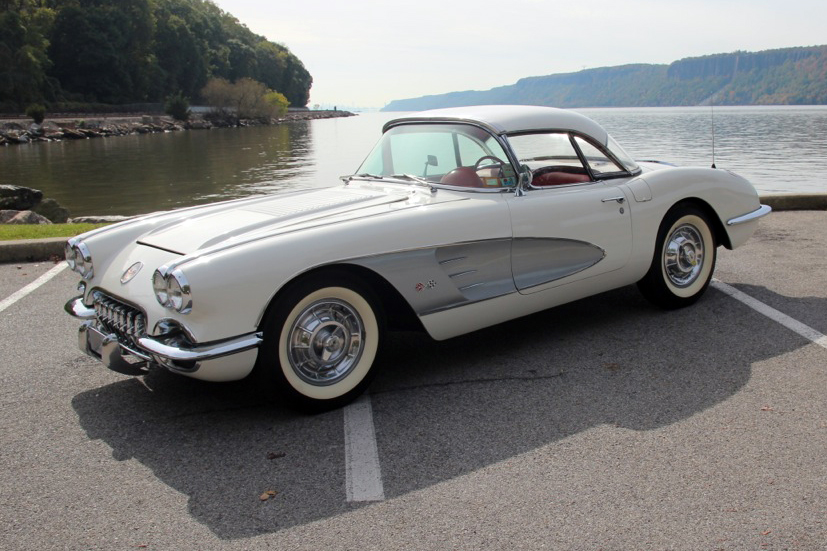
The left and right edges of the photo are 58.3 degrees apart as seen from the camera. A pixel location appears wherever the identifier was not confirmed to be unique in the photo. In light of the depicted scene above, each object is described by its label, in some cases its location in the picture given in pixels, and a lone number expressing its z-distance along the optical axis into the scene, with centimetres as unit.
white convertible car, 343
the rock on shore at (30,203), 1653
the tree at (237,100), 10062
